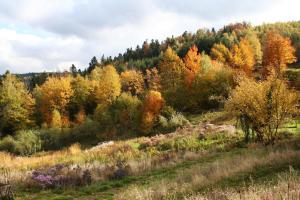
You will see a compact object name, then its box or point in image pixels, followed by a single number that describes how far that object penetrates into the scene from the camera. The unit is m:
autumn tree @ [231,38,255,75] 70.31
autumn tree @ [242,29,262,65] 85.31
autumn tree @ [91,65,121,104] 73.81
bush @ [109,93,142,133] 60.19
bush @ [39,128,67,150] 57.56
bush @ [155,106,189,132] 49.72
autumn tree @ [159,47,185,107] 63.84
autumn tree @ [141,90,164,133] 54.03
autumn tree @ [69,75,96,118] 79.81
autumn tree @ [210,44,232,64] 84.60
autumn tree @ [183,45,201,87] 63.98
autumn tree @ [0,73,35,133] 68.62
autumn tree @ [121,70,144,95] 84.75
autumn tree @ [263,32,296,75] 69.81
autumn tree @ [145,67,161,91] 75.69
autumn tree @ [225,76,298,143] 22.17
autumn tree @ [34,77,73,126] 75.56
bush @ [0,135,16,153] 53.22
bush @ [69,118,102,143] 61.38
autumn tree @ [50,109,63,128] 65.64
